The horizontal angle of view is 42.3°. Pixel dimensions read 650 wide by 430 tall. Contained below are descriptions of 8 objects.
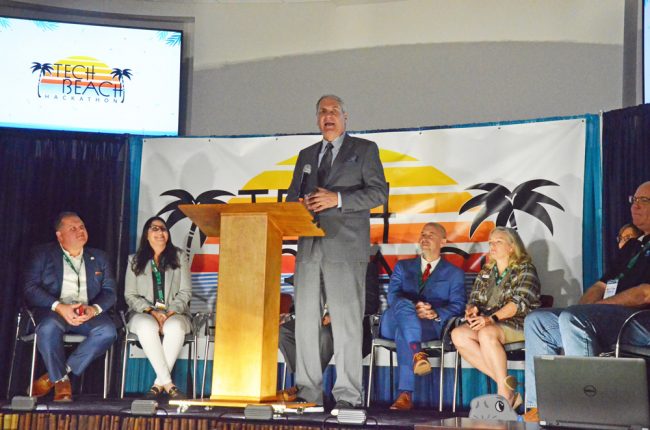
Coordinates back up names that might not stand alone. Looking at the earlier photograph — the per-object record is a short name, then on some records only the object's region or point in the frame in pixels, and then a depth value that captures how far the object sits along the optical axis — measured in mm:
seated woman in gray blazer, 5500
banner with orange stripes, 5617
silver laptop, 3162
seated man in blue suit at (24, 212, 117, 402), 5285
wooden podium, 3793
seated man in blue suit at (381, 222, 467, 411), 5113
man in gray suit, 4309
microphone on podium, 4266
